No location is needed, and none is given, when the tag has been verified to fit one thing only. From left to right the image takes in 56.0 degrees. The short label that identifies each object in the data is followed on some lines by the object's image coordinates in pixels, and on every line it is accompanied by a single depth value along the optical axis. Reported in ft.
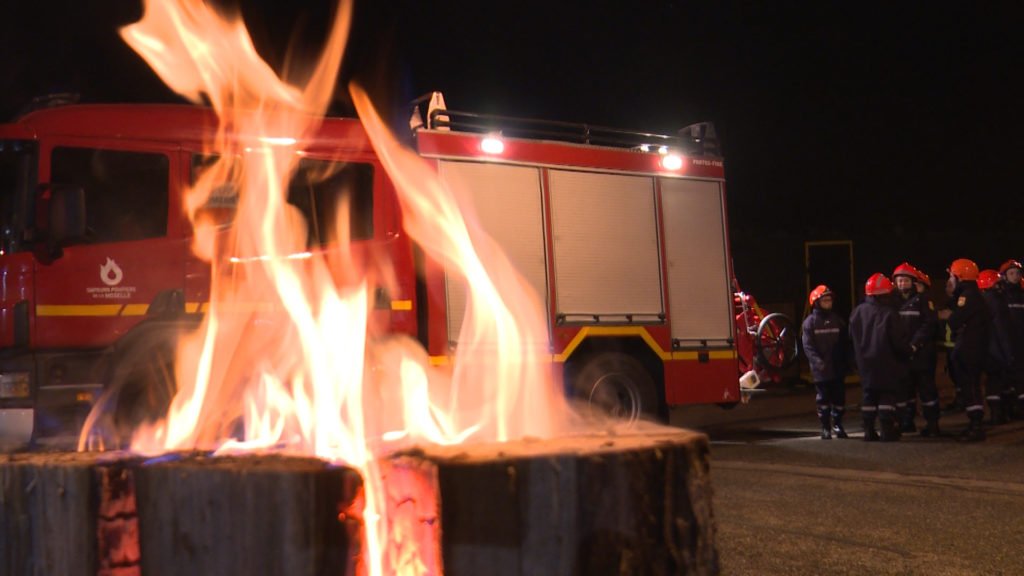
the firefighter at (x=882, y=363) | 32.58
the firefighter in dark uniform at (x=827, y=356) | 33.78
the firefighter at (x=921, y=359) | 33.40
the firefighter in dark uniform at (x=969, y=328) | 34.60
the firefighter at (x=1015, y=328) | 37.35
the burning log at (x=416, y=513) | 9.21
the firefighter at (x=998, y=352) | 35.99
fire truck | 21.90
